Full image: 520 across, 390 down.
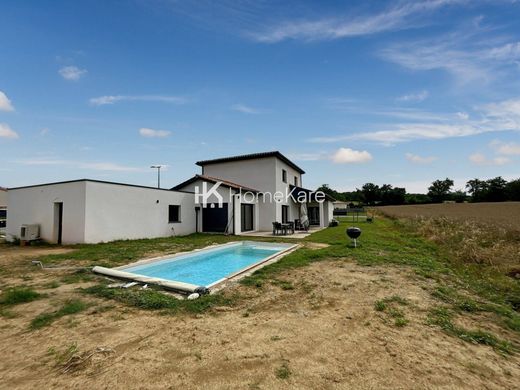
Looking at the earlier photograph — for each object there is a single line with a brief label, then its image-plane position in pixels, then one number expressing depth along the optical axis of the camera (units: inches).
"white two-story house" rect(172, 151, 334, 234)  752.3
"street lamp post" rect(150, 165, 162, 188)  1603.2
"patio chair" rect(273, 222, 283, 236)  721.8
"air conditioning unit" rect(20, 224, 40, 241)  531.5
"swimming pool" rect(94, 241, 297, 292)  304.1
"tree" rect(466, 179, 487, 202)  4034.0
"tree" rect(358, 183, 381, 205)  3722.9
